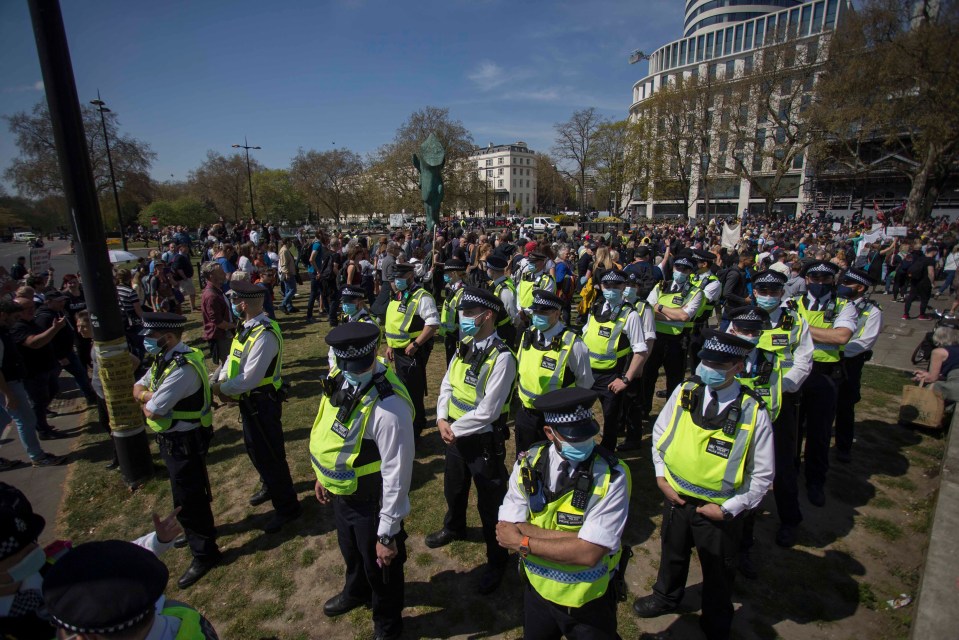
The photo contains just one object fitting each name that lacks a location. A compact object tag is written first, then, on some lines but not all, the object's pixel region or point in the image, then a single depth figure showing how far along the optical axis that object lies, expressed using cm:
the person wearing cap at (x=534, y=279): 822
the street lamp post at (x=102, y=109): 2030
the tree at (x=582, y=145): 4550
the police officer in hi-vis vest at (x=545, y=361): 411
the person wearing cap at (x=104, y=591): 138
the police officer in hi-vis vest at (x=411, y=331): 589
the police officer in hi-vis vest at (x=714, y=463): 301
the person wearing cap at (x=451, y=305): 695
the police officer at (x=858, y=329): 509
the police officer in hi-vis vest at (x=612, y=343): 522
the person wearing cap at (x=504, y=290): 763
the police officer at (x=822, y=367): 484
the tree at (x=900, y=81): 2119
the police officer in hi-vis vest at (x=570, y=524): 229
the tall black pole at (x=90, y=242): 461
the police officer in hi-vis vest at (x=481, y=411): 370
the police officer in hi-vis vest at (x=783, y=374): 404
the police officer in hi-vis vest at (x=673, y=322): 633
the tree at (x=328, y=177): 4950
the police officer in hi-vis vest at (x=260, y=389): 431
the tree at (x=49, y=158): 2870
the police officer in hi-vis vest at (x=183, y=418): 391
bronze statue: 1856
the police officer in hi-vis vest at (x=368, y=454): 294
